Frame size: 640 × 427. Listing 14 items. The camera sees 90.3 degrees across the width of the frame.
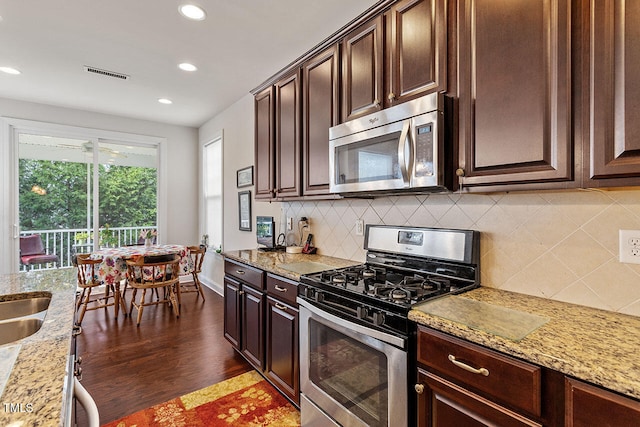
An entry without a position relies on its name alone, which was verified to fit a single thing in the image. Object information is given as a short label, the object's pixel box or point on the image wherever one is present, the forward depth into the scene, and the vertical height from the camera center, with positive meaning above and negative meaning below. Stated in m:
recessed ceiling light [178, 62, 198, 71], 3.12 +1.47
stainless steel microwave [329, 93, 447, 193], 1.44 +0.33
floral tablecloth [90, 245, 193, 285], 3.58 -0.53
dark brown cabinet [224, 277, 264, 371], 2.29 -0.83
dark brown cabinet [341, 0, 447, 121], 1.52 +0.84
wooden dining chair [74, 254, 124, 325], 3.54 -0.69
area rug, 1.94 -1.27
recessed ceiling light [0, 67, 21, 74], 3.23 +1.49
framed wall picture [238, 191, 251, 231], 3.96 +0.05
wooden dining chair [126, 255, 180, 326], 3.55 -0.71
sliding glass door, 4.40 +0.35
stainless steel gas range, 1.32 -0.50
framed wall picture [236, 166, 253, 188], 3.93 +0.47
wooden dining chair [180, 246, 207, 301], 4.22 -0.68
